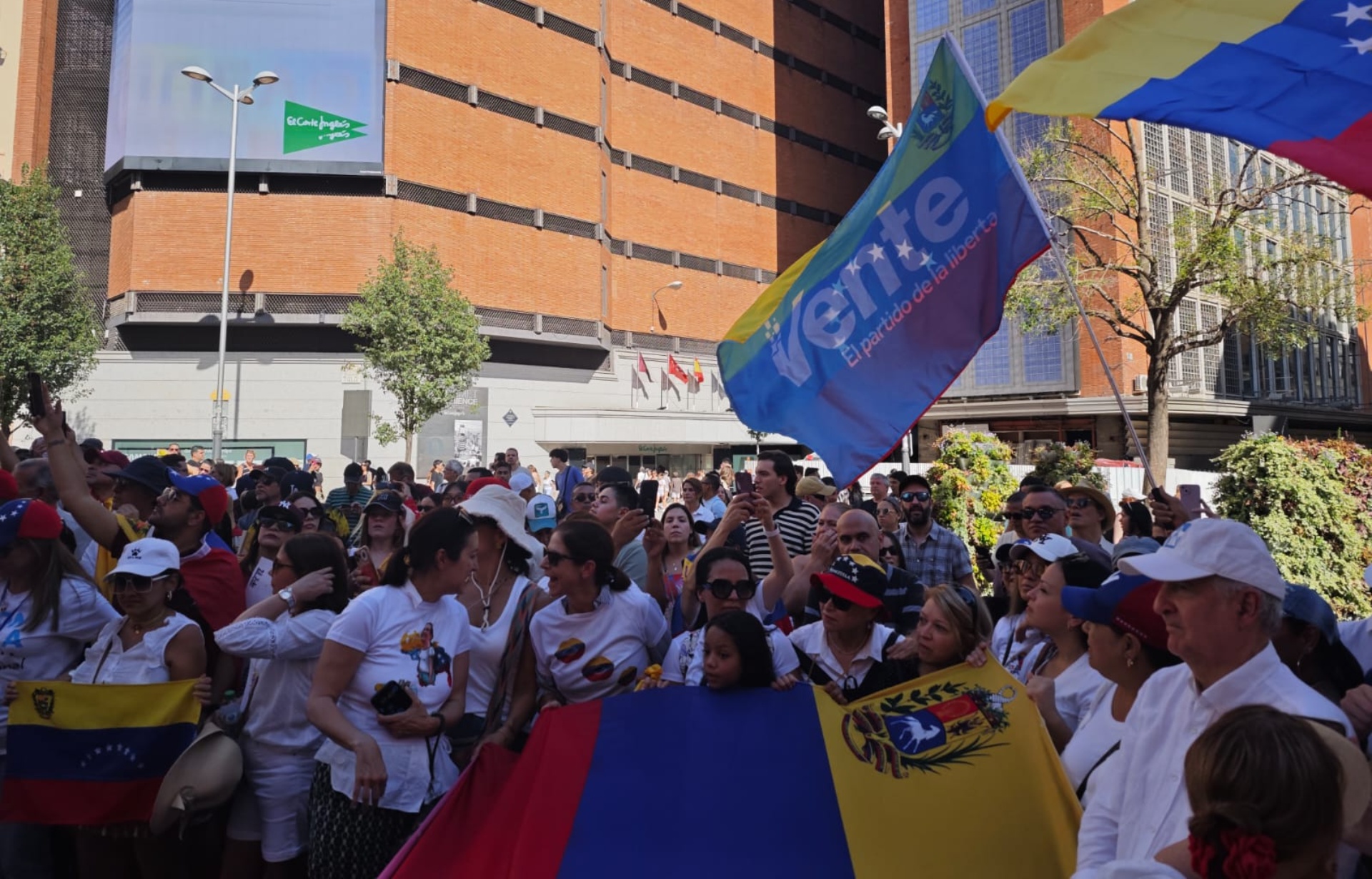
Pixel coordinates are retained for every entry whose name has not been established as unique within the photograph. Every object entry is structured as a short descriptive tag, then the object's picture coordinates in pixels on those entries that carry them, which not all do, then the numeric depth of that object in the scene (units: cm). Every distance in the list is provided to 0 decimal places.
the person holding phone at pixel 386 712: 332
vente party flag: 484
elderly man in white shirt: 219
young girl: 348
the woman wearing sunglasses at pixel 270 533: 522
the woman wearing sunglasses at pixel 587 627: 387
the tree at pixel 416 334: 2803
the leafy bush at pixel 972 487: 1255
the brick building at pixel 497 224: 3045
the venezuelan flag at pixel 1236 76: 316
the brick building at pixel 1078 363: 2972
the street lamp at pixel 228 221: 2364
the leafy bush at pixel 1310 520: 890
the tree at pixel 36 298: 2500
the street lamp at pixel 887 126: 1738
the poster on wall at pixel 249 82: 3019
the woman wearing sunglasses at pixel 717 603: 378
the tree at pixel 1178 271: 1970
